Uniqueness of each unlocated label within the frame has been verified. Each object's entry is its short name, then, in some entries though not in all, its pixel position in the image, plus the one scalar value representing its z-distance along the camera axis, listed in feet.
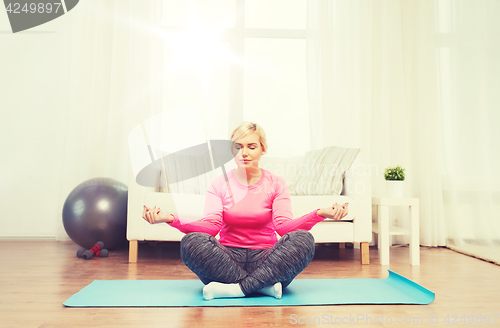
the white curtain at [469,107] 10.30
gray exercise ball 8.22
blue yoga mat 4.66
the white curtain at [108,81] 10.27
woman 4.62
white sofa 7.50
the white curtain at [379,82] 10.26
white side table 7.54
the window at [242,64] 10.93
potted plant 8.02
